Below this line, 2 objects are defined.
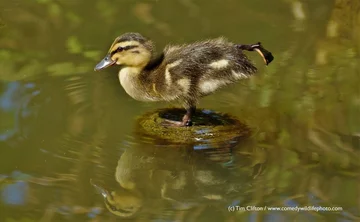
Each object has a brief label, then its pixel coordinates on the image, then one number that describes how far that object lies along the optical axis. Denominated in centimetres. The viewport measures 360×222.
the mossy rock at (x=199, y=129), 857
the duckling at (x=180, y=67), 868
